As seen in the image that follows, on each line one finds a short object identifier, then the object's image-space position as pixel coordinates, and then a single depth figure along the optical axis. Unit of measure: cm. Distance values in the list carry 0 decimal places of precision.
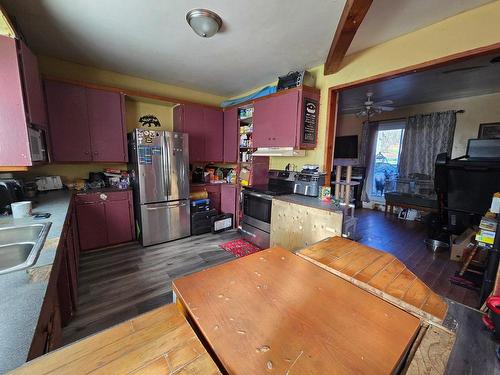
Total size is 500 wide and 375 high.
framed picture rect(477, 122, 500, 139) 393
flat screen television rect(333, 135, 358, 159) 565
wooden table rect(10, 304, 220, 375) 48
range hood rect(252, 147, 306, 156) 280
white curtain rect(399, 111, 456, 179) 442
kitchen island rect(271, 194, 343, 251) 214
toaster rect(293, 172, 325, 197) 270
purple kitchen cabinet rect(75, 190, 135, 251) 278
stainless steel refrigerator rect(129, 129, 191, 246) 293
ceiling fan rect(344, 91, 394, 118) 393
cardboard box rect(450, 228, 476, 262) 286
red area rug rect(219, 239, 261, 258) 298
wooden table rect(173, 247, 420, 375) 53
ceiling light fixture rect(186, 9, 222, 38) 173
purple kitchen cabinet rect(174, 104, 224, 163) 358
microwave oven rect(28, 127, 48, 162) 175
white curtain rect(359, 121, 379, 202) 570
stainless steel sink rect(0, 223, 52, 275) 129
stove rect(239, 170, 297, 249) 300
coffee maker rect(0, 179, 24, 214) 175
